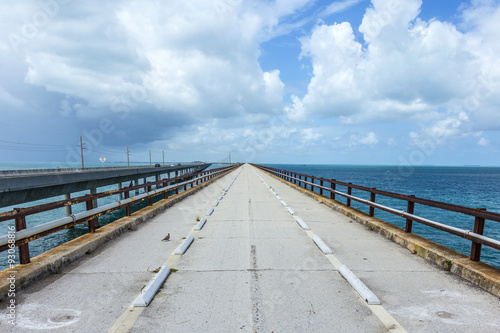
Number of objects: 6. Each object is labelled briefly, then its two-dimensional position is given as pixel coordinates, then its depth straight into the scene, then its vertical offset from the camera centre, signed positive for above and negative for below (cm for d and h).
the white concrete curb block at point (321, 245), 601 -209
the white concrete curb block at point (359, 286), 382 -200
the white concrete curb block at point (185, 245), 593 -210
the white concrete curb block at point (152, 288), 375 -201
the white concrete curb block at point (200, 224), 814 -220
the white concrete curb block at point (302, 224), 825 -219
